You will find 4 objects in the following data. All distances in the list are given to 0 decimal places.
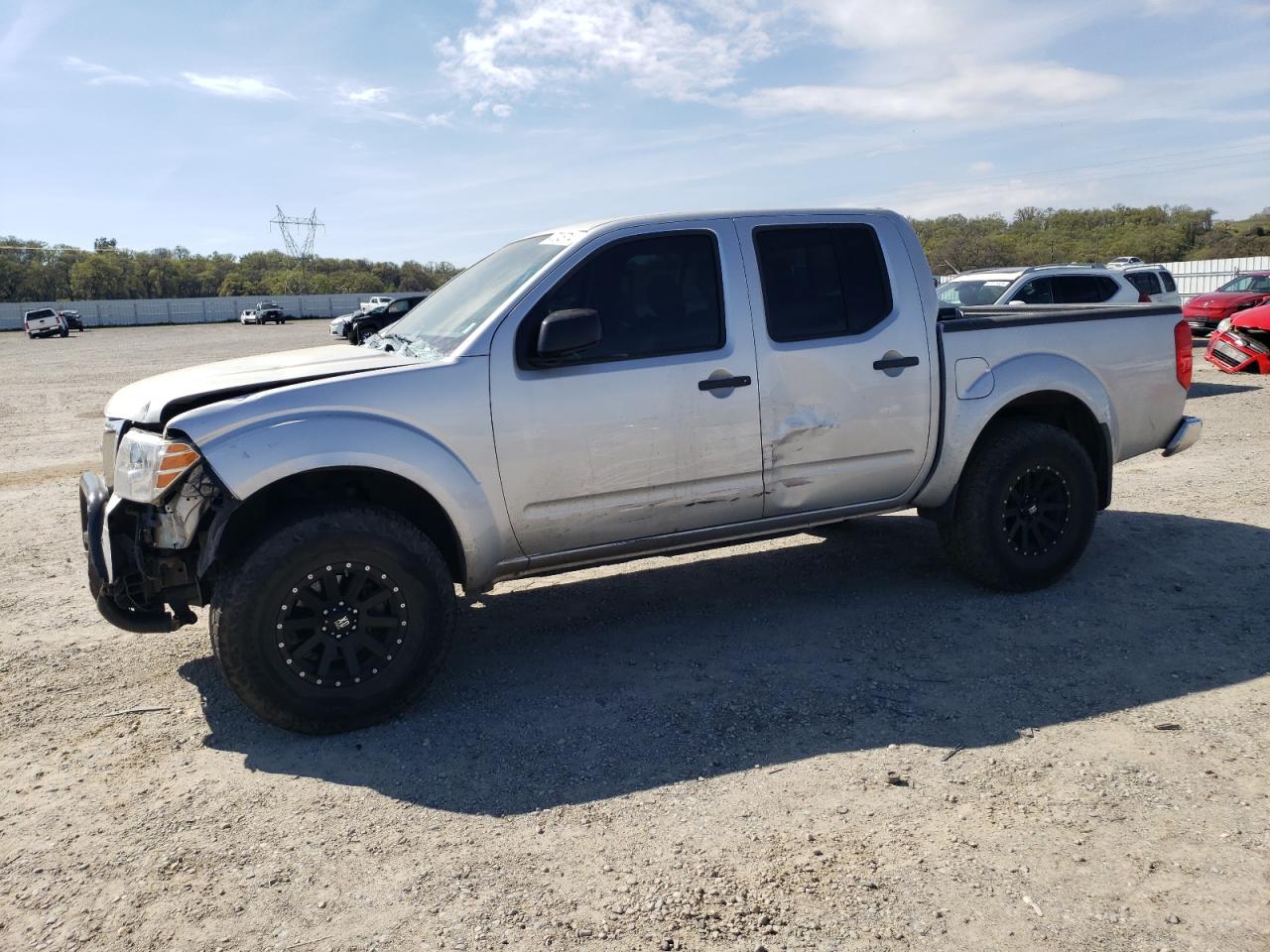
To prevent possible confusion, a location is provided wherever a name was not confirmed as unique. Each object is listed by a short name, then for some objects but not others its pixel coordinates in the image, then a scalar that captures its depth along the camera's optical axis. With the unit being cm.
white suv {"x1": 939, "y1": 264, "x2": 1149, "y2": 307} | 1219
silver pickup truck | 402
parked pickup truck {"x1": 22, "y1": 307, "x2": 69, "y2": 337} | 5419
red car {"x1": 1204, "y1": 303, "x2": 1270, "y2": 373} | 1552
